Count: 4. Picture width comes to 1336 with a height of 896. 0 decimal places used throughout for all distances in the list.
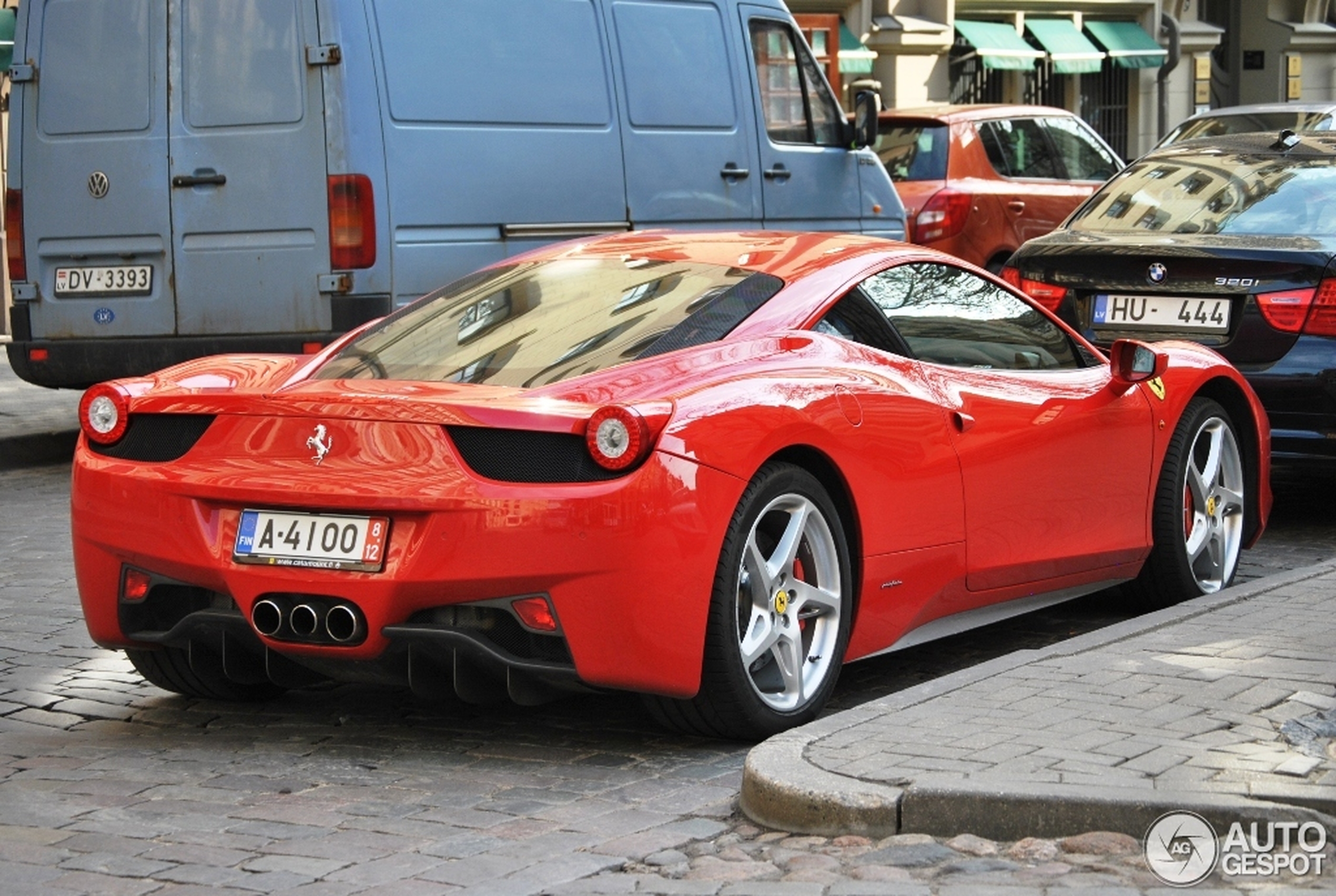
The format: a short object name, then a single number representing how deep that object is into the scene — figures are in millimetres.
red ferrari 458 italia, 8475
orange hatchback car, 26559
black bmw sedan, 14548
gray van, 16640
